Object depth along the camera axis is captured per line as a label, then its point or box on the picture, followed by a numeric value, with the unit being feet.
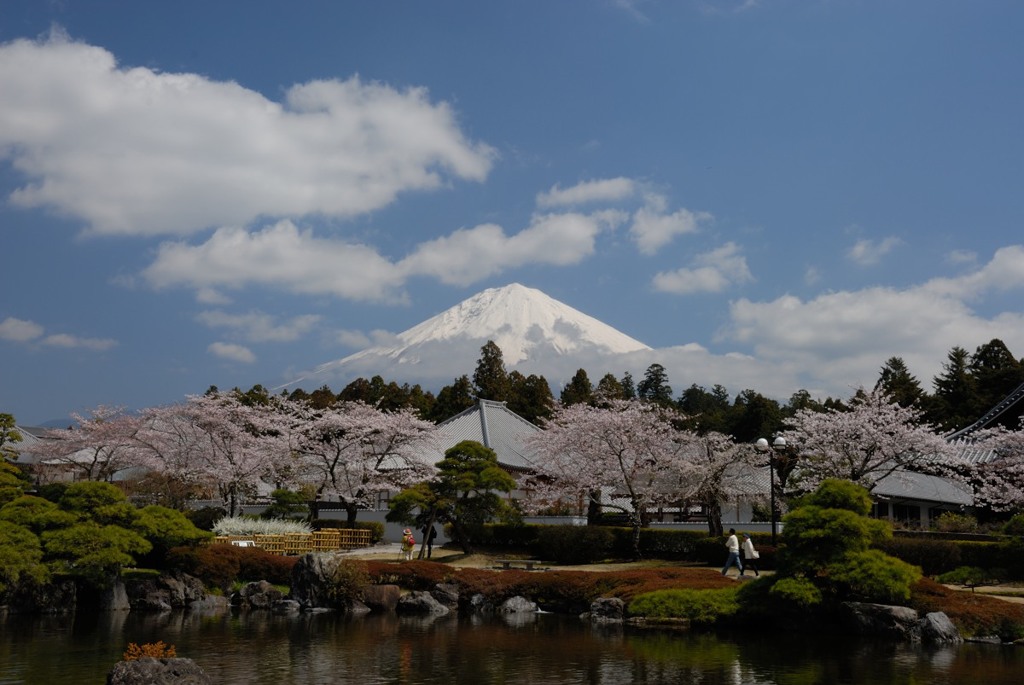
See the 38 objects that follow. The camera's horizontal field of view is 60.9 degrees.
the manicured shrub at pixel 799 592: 62.08
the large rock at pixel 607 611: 70.95
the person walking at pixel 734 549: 81.15
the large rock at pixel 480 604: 79.05
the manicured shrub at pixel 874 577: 61.00
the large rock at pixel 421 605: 76.84
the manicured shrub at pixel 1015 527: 79.71
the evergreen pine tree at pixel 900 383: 210.38
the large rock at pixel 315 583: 77.41
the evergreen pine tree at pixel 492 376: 228.84
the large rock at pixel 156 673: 38.96
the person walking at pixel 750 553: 82.99
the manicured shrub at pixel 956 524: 107.86
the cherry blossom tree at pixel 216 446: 125.59
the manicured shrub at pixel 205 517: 120.98
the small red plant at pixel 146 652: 41.03
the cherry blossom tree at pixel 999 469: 100.07
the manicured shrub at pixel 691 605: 66.49
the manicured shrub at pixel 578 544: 104.12
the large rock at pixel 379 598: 78.12
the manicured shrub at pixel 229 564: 82.58
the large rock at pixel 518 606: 77.15
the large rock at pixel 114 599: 74.90
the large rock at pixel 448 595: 79.46
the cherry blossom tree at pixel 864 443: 99.66
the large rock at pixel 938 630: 58.70
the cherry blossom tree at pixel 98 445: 134.31
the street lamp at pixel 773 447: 80.74
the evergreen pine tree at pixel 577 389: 232.73
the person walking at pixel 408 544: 103.91
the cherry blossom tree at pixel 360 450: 128.06
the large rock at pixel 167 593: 77.20
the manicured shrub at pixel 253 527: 102.06
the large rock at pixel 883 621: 60.13
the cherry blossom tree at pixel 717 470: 106.73
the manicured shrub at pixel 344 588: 77.30
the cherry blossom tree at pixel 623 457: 108.78
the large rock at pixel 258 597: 79.30
